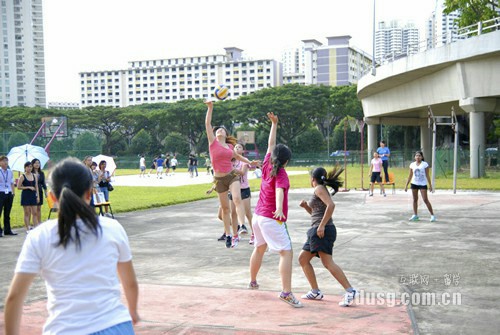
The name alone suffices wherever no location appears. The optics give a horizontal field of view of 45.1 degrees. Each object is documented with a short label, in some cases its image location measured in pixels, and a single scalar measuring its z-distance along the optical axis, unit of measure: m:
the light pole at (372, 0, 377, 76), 42.47
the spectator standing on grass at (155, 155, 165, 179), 43.12
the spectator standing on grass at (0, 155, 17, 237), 13.45
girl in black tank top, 6.61
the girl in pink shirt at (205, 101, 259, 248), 10.23
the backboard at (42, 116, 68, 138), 41.03
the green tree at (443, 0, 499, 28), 42.56
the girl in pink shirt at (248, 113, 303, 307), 6.56
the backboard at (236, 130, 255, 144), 80.81
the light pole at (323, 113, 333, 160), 81.50
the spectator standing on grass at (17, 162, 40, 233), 13.66
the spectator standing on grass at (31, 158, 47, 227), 13.98
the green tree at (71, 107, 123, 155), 91.33
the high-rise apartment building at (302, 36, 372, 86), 167.25
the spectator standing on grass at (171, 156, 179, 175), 52.47
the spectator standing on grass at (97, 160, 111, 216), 15.95
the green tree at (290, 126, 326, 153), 82.00
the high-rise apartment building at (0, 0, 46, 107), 178.38
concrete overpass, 33.03
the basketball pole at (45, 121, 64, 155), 32.51
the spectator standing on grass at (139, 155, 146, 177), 47.27
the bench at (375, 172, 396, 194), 24.10
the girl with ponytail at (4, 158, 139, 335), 2.83
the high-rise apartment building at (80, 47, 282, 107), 191.62
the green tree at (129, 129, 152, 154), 89.94
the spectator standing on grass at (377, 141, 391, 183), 26.58
